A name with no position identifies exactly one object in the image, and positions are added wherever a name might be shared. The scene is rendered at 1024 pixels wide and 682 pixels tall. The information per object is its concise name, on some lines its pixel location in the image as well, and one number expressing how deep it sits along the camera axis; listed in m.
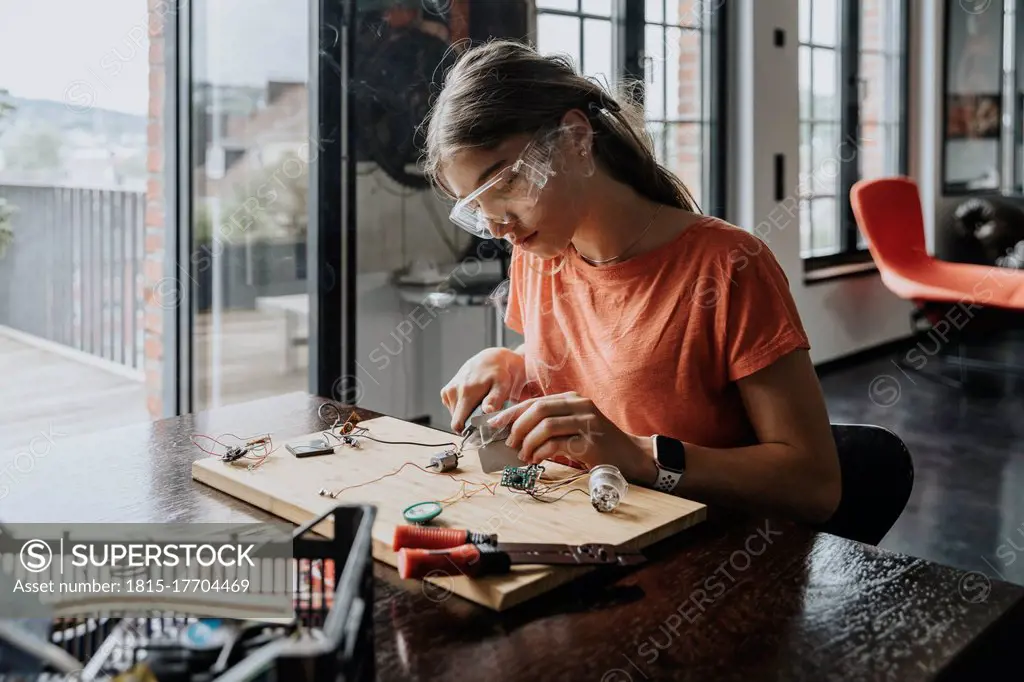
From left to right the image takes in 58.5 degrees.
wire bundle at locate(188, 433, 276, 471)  1.24
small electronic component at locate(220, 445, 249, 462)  1.24
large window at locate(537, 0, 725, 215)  3.99
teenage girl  1.23
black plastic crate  0.53
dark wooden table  0.75
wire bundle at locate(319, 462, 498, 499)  1.09
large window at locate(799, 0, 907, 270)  5.31
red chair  4.86
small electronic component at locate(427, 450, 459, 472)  1.20
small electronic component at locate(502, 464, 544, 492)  1.12
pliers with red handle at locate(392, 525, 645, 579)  0.88
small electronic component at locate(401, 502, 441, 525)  1.02
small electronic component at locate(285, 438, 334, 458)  1.27
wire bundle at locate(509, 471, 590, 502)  1.10
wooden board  0.89
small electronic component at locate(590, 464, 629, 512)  1.05
